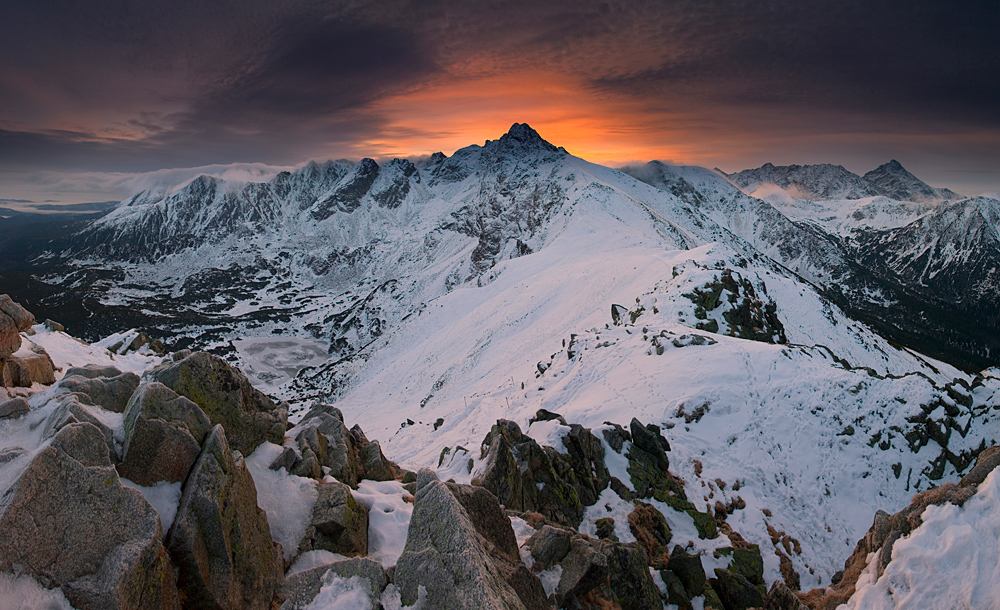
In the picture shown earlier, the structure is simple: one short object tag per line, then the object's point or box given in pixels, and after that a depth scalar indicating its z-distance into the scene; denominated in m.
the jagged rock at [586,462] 14.97
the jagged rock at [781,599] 10.67
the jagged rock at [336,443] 12.20
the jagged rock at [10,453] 6.29
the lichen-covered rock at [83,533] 5.43
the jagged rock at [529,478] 13.66
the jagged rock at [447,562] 6.32
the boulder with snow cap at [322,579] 7.29
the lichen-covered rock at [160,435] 7.64
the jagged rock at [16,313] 11.81
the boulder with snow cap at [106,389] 10.09
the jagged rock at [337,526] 8.95
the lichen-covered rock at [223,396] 10.19
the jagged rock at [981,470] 9.37
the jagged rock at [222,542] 6.61
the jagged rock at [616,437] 17.12
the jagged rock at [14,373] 11.00
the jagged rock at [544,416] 19.19
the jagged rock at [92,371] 12.31
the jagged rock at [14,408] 8.37
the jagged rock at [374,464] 13.73
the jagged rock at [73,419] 7.54
